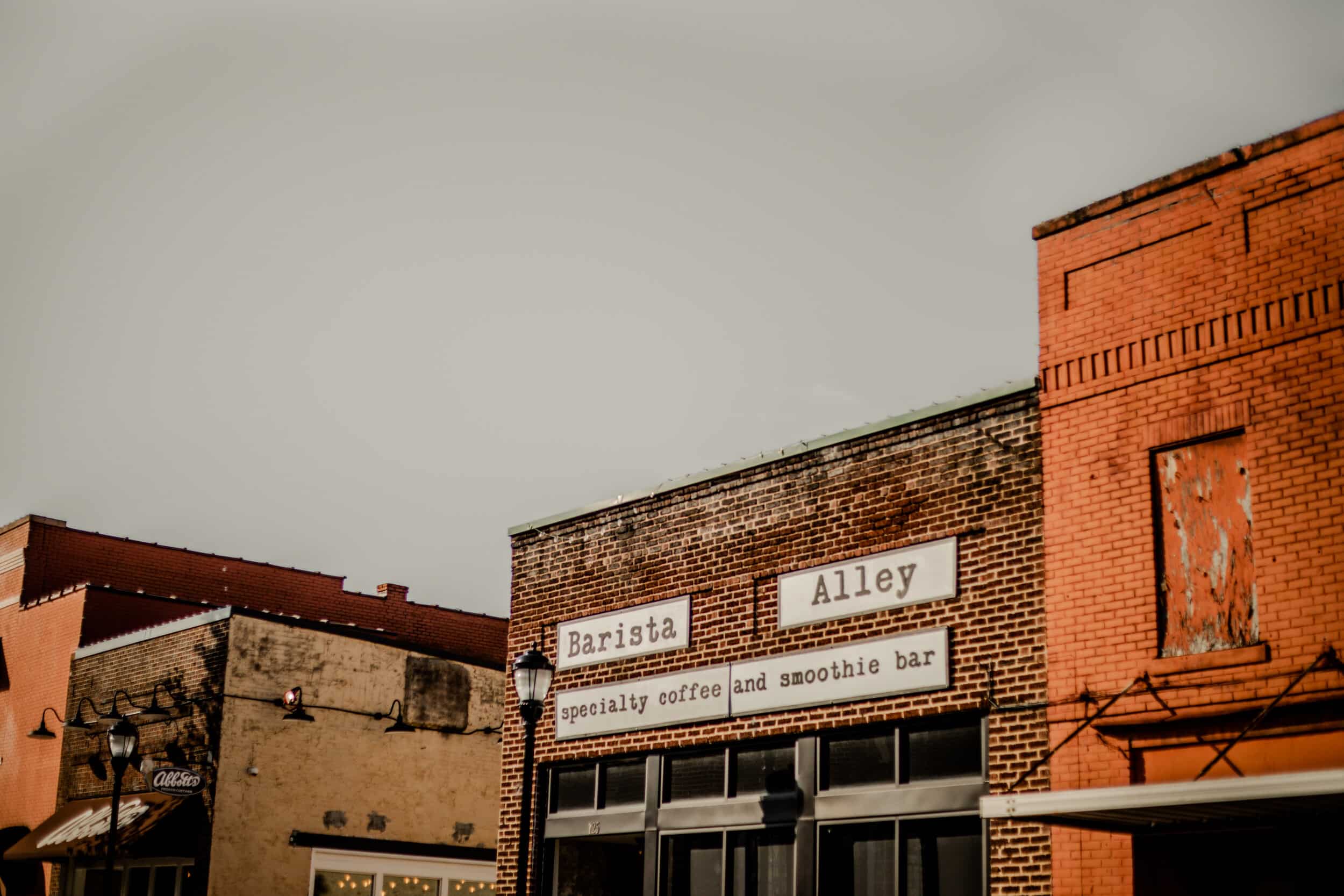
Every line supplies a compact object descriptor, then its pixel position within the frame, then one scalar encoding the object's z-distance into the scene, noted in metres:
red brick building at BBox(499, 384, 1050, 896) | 14.23
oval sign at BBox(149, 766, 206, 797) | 24.23
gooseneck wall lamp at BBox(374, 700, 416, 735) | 27.44
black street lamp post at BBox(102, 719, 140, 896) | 22.16
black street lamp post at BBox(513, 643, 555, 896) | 15.52
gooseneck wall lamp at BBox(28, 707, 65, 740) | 28.42
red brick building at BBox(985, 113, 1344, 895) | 11.77
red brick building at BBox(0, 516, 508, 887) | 30.75
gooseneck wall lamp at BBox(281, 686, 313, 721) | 25.62
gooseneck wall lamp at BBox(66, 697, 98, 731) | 27.81
